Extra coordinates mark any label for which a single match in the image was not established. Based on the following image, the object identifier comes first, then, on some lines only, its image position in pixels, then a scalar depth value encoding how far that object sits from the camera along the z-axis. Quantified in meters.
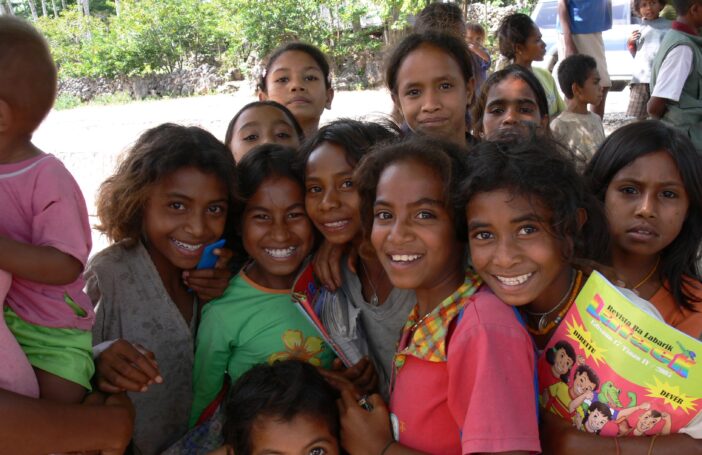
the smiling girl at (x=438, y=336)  1.39
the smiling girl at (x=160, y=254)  2.13
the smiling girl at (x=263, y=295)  2.18
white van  10.84
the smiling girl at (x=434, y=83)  2.74
